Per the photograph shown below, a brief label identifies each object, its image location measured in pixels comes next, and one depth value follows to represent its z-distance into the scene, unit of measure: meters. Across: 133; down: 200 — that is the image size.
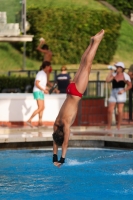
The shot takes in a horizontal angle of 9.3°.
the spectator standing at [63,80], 21.52
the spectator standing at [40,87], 18.80
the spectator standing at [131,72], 20.13
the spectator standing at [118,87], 18.34
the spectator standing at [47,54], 22.92
